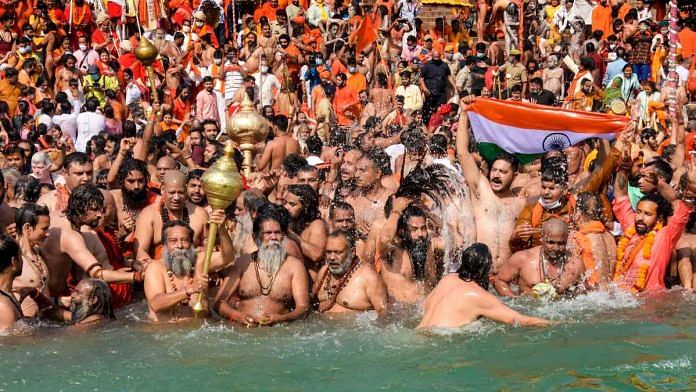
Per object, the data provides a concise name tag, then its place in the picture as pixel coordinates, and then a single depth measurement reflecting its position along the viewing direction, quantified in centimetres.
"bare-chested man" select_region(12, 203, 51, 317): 880
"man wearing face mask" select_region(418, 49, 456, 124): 1859
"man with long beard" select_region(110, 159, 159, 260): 1011
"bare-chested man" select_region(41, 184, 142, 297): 904
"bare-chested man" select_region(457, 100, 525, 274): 996
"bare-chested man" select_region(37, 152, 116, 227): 1011
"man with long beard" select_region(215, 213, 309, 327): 880
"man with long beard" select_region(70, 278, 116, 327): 844
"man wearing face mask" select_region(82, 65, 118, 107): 1842
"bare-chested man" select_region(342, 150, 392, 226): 1023
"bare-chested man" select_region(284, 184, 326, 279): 935
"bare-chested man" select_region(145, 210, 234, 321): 851
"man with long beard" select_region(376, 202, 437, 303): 923
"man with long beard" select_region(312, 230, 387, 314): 898
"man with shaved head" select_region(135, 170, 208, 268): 971
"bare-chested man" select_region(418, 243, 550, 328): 810
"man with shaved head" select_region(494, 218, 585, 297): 931
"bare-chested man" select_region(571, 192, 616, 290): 968
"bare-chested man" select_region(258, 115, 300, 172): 1331
